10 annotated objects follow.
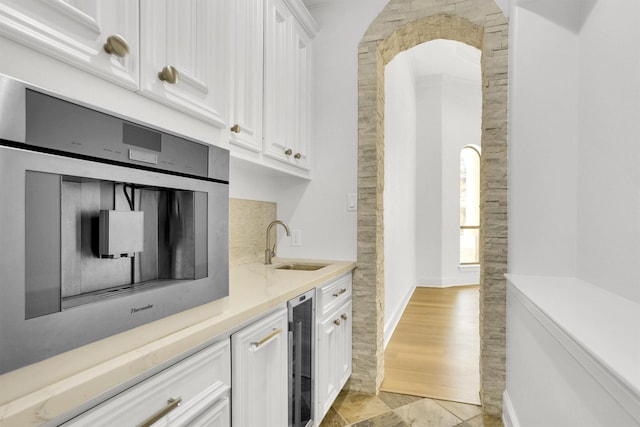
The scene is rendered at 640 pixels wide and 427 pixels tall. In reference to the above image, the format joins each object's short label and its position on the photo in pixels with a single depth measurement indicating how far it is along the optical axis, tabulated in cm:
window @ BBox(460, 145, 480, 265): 636
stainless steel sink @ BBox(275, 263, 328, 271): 234
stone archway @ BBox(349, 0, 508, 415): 210
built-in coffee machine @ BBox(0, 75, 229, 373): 57
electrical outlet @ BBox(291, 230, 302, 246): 256
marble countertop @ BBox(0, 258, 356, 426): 56
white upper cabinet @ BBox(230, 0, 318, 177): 171
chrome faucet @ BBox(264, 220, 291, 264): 230
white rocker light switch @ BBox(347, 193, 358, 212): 245
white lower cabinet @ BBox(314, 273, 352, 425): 183
